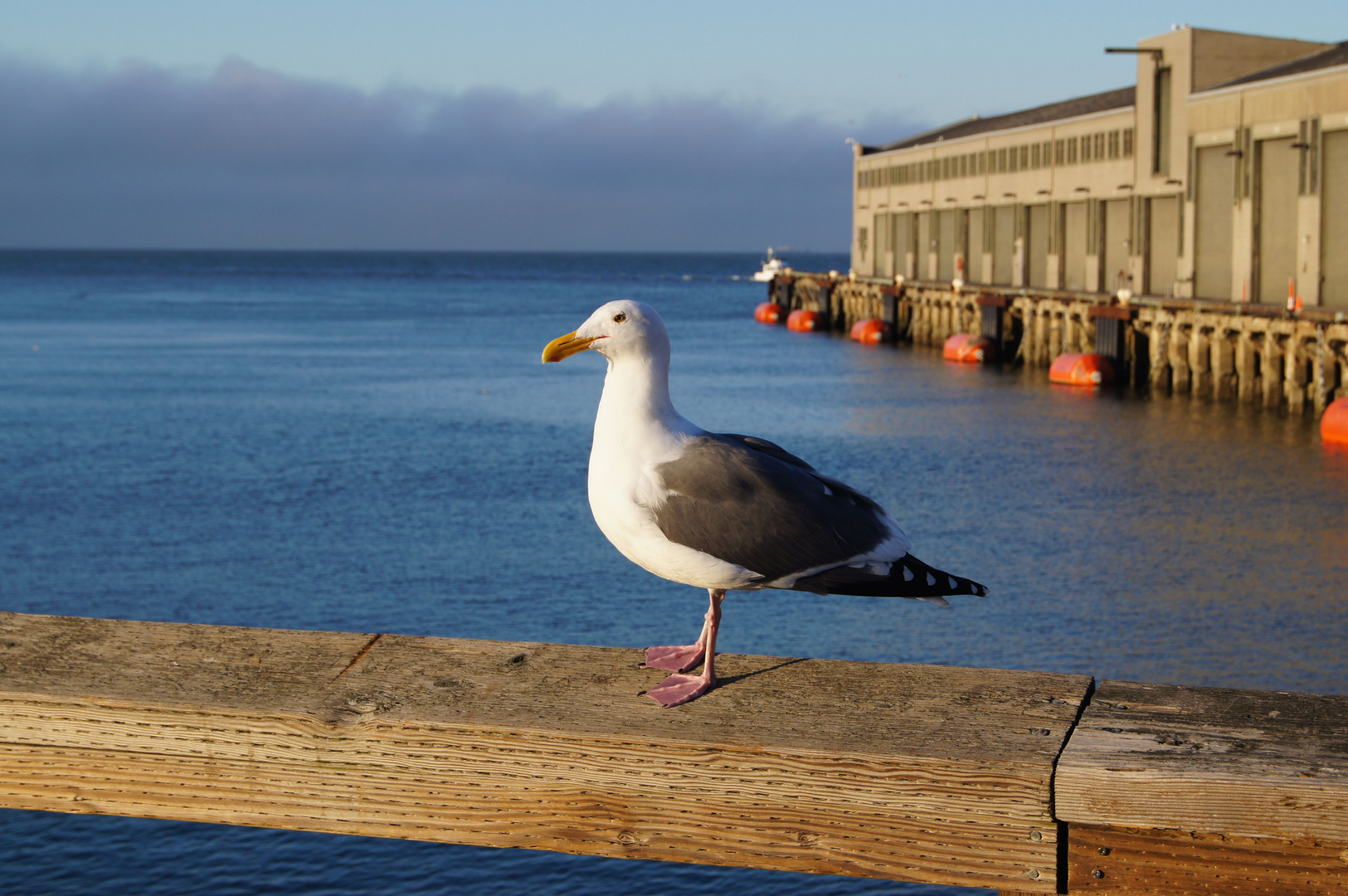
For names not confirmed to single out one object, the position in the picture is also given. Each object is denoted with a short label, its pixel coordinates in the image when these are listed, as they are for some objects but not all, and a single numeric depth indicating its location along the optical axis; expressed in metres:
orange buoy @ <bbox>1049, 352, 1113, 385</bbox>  50.09
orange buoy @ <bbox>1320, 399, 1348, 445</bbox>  33.12
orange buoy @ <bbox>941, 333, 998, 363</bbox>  61.34
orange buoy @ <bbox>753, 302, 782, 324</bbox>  108.50
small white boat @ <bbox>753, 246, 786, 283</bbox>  113.44
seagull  3.93
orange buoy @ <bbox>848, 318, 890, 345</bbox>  77.19
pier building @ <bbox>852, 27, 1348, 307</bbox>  44.34
